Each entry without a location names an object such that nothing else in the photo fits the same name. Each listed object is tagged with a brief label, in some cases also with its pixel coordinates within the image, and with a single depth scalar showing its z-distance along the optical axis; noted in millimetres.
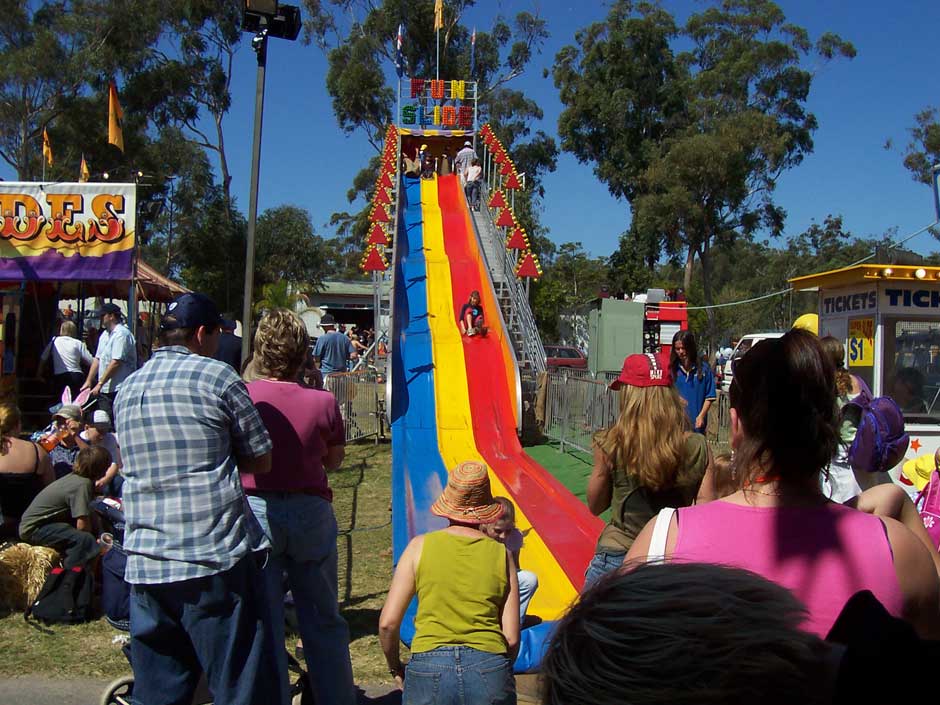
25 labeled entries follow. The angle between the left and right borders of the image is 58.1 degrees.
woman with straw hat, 3051
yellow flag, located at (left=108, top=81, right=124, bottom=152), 16828
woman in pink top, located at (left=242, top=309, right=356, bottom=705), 3672
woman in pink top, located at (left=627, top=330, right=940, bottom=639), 1810
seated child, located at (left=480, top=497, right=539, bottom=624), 4523
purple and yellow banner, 11125
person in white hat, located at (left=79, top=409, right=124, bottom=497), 6642
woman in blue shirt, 8102
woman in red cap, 3492
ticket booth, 8133
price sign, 8422
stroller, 3861
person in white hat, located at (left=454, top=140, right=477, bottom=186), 25484
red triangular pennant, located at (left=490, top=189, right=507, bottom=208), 20344
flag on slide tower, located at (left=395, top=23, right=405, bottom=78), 33438
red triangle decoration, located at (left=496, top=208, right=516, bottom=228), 20234
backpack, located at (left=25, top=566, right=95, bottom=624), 5355
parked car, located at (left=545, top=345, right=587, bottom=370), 24591
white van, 25744
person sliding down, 15688
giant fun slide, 7496
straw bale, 5586
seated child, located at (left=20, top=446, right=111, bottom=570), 5852
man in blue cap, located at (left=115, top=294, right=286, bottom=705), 3057
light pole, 5914
